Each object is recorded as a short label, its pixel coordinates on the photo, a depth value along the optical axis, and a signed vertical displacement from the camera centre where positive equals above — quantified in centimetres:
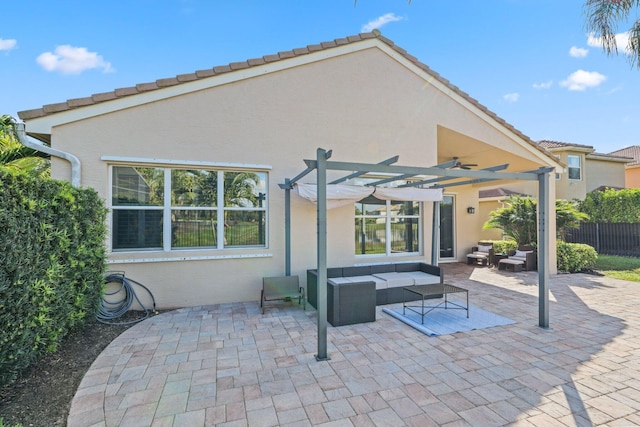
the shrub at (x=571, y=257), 1195 -157
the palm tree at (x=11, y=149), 636 +154
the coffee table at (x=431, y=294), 639 -161
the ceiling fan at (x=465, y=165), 1228 +224
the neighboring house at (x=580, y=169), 2112 +373
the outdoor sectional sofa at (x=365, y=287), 618 -161
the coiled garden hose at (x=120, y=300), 665 -190
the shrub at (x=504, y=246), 1350 -127
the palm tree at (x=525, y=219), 1251 -2
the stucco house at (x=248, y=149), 711 +185
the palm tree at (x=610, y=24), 831 +557
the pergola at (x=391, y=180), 472 +45
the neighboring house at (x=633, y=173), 2650 +414
